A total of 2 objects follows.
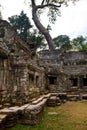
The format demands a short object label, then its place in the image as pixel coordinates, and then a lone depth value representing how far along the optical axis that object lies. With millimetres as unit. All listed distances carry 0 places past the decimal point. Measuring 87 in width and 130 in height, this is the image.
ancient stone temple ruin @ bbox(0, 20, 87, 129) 4164
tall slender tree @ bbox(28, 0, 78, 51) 14941
